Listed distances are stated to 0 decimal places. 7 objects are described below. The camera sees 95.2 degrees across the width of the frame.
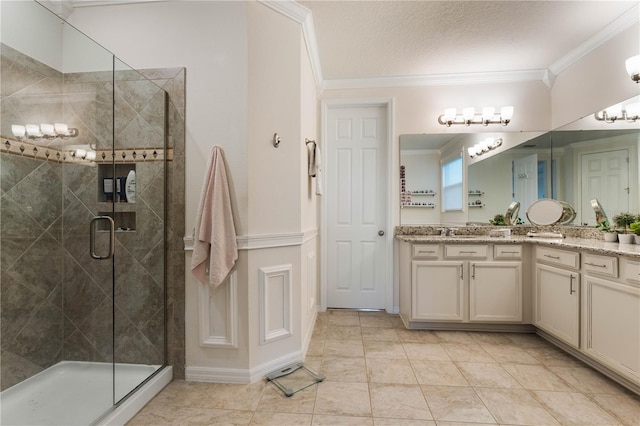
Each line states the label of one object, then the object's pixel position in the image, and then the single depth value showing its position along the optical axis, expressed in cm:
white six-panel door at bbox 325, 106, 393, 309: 351
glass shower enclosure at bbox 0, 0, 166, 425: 182
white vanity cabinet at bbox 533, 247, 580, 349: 226
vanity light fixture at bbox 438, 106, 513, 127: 323
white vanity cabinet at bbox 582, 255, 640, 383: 181
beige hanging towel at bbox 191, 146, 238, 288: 190
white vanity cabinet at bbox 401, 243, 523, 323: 279
